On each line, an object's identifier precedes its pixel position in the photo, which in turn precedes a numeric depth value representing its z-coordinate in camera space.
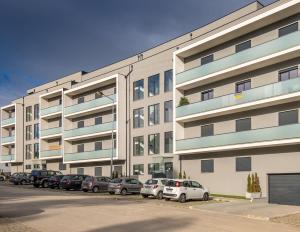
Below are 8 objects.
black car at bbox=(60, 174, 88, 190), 25.00
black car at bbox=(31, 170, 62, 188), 27.91
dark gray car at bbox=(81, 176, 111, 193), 23.11
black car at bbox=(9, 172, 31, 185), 31.47
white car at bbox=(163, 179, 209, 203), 17.59
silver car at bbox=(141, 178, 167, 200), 19.02
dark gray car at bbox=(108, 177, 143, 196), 21.18
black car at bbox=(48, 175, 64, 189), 26.57
